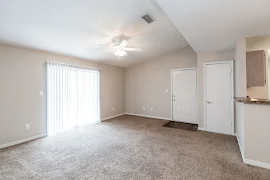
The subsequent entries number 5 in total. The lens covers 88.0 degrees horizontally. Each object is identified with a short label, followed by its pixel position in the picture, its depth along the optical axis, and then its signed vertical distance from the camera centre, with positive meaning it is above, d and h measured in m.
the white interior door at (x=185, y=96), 4.98 -0.23
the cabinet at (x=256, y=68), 3.12 +0.47
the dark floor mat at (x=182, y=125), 4.40 -1.21
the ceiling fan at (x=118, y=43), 3.44 +1.27
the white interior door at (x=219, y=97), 3.87 -0.23
